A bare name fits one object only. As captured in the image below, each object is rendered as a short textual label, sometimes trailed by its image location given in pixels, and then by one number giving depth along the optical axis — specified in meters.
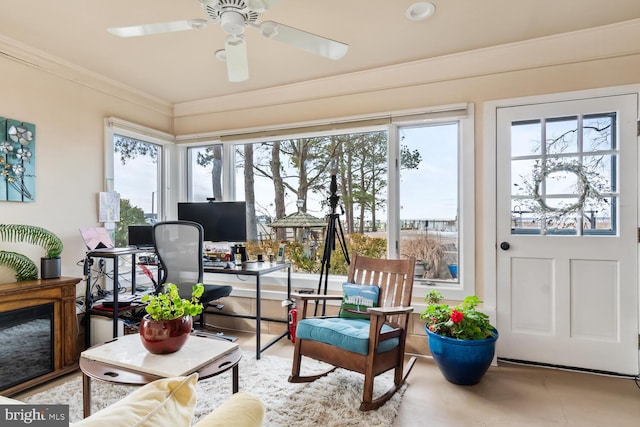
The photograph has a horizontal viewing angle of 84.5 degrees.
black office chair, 2.84
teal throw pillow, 2.53
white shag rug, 1.98
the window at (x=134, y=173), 3.32
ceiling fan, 1.65
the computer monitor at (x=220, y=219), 3.36
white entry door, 2.48
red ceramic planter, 1.64
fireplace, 2.25
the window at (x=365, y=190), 2.98
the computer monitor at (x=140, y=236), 3.26
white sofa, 0.64
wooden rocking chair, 2.08
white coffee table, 1.50
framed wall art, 2.50
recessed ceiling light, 2.14
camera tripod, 3.11
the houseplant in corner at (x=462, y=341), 2.30
